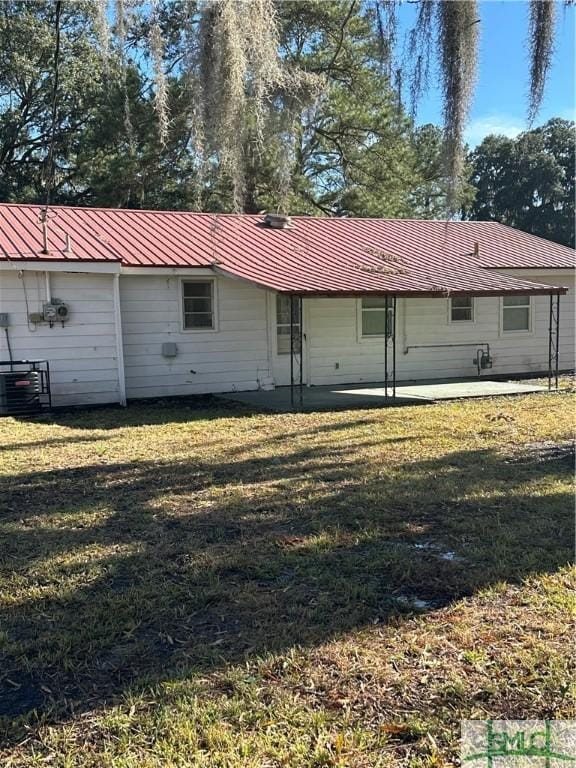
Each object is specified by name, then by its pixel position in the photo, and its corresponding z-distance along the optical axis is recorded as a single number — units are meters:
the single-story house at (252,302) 10.54
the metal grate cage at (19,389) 9.84
